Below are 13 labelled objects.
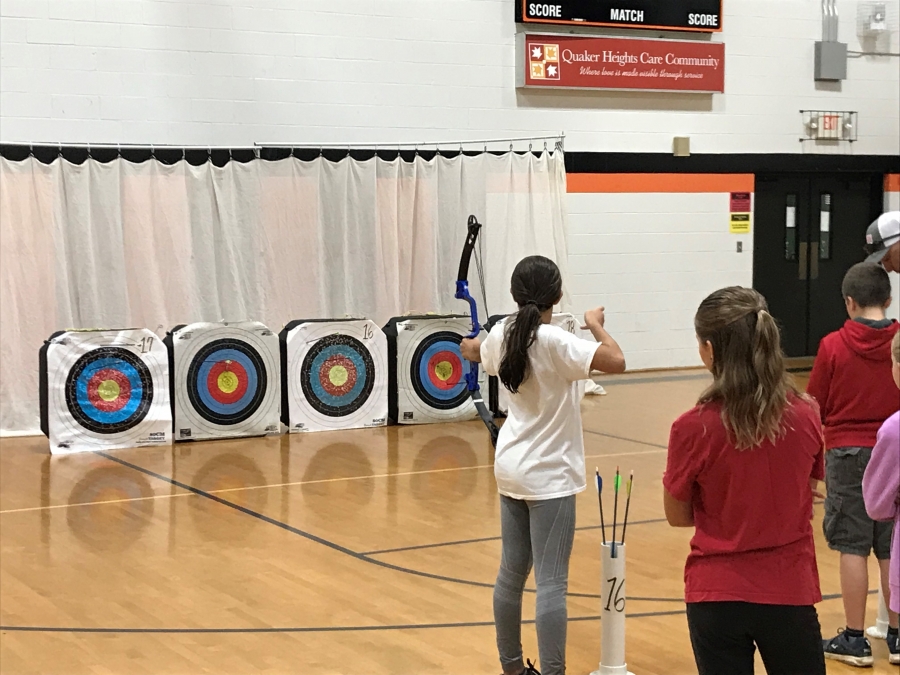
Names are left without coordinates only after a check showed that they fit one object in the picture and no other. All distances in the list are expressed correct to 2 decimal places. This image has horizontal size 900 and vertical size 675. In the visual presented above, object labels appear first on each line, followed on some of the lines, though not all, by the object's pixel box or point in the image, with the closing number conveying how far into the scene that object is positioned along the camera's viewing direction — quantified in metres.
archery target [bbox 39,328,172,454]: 7.61
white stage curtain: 8.28
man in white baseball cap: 3.57
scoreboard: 10.37
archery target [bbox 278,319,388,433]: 8.30
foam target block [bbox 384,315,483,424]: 8.60
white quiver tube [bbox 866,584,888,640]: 3.81
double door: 11.80
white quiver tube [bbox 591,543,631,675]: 3.37
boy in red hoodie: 3.45
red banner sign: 10.45
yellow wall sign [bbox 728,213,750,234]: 11.55
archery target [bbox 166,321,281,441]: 7.98
